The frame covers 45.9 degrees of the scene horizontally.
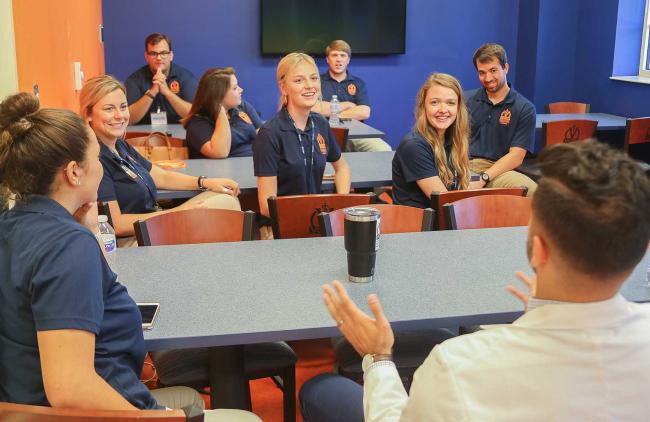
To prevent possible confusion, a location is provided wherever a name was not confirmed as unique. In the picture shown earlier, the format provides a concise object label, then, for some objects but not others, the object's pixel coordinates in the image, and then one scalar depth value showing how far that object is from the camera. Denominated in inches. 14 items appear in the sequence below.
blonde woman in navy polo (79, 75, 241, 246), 133.7
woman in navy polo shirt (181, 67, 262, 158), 184.1
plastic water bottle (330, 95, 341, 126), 241.9
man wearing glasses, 243.3
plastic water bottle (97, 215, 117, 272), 95.1
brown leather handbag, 184.4
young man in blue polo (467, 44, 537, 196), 197.0
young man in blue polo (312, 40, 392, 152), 263.5
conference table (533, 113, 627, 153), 255.0
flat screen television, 297.0
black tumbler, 87.0
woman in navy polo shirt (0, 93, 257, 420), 59.4
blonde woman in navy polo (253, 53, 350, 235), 142.4
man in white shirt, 46.3
